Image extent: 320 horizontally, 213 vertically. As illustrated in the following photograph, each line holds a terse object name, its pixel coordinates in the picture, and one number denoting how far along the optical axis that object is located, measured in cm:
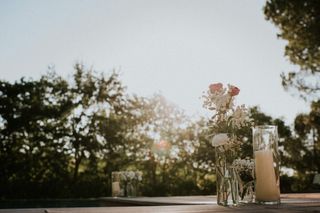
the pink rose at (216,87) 253
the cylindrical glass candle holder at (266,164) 235
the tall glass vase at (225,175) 250
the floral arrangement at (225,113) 252
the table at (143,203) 154
